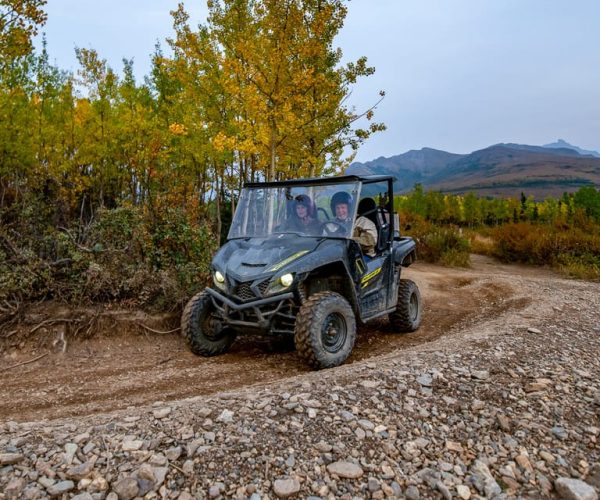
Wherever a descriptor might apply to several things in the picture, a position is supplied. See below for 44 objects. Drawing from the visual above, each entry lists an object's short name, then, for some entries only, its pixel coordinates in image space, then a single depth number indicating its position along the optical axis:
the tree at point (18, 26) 8.63
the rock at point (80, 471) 2.48
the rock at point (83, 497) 2.33
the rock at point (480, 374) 3.88
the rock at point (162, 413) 3.16
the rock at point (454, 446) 2.91
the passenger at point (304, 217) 5.44
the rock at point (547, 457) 2.82
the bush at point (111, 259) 6.36
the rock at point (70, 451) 2.60
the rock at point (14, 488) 2.34
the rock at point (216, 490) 2.42
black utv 4.72
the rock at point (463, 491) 2.50
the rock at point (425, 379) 3.70
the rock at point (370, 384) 3.63
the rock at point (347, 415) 3.14
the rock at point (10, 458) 2.55
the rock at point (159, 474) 2.46
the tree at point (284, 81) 8.75
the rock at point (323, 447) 2.81
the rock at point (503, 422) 3.13
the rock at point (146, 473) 2.48
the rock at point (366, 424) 3.05
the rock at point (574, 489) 2.47
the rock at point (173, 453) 2.65
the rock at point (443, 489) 2.48
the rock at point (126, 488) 2.38
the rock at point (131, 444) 2.72
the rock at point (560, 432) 3.08
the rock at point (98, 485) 2.40
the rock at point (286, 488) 2.44
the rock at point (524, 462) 2.74
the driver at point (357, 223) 5.39
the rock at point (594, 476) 2.63
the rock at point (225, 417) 3.06
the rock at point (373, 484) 2.51
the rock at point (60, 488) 2.36
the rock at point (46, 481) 2.41
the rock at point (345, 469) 2.61
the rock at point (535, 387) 3.69
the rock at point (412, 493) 2.46
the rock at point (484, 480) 2.54
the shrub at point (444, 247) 15.01
